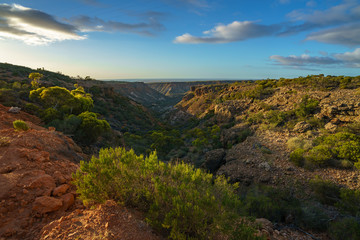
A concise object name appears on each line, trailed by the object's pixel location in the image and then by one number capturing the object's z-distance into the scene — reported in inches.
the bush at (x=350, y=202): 242.1
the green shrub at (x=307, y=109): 589.9
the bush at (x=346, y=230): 187.5
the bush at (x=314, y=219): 218.5
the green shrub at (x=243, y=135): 639.1
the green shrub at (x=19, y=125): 290.2
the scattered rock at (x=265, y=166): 393.8
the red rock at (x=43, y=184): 151.8
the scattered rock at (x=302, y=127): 504.7
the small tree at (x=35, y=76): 960.4
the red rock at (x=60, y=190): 155.0
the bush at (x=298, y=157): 375.2
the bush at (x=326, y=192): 277.0
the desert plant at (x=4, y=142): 216.2
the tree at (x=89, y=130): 474.0
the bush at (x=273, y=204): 243.6
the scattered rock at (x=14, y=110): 423.6
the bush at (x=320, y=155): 347.9
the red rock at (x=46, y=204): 136.2
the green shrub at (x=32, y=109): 549.9
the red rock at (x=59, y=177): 174.4
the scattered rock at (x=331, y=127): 451.8
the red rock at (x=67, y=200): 145.9
